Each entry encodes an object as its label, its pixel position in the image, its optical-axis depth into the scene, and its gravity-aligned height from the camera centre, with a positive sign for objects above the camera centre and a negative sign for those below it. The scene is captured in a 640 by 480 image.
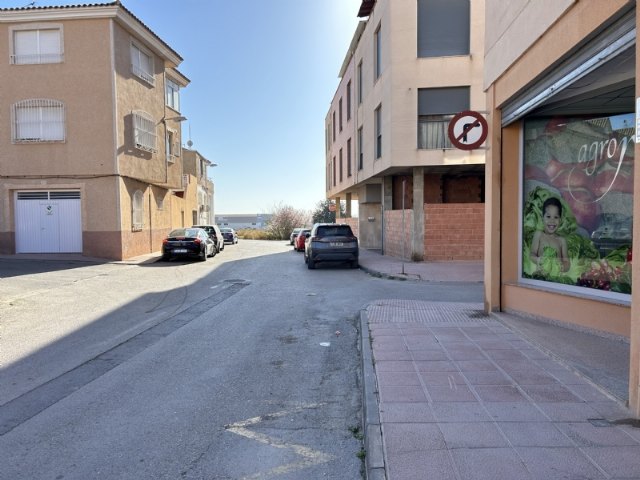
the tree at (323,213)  48.22 +1.20
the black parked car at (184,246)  19.58 -0.82
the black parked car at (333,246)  16.77 -0.75
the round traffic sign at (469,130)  7.62 +1.51
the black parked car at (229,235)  38.22 -0.75
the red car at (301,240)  27.33 -0.87
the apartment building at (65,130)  18.58 +3.89
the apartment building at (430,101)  16.94 +4.49
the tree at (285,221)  53.97 +0.48
